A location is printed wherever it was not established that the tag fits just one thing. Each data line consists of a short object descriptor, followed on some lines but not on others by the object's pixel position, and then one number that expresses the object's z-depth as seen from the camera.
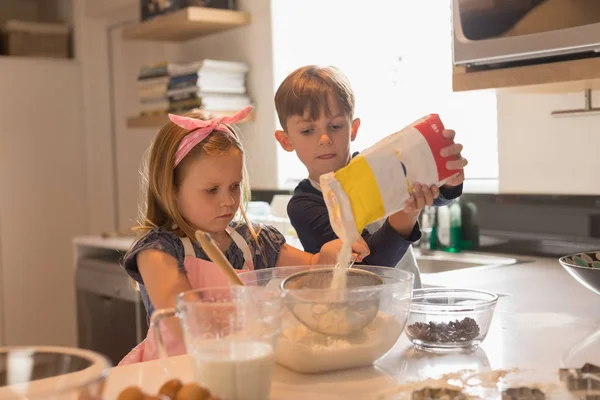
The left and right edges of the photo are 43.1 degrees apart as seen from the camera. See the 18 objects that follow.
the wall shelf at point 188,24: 3.08
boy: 1.61
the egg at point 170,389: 0.78
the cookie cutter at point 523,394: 0.89
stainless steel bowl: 1.36
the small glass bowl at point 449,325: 1.13
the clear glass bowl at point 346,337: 1.00
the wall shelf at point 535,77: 1.51
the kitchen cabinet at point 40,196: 3.83
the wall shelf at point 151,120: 3.16
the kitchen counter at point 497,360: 0.96
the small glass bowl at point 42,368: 0.74
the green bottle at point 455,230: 2.50
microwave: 1.49
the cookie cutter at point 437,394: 0.88
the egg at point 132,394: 0.77
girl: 1.41
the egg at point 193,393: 0.76
